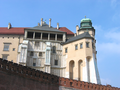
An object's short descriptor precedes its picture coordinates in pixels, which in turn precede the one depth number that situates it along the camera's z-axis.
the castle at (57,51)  39.69
